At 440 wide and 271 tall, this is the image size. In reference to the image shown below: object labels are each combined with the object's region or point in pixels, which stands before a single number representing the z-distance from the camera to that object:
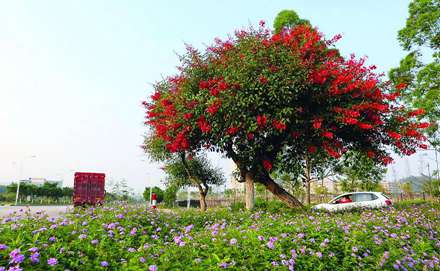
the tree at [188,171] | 18.62
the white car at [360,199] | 16.62
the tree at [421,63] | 18.25
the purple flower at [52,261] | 3.38
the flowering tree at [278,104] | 8.81
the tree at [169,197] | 32.39
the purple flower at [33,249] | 3.51
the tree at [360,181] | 26.90
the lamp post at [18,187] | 40.91
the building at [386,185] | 49.75
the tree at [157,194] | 35.56
